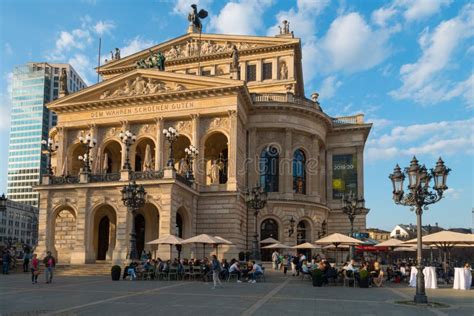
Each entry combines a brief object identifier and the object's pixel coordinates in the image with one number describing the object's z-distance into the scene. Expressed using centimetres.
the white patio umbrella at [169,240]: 2866
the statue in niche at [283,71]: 5138
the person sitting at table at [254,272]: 2577
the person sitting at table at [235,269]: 2602
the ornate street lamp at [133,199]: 2698
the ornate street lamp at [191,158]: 3856
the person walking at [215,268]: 2212
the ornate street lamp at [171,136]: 3353
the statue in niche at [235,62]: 4316
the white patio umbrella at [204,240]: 2842
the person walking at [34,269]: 2411
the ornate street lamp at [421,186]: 1739
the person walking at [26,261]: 3388
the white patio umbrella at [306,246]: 3375
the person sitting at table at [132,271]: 2630
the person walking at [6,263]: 3120
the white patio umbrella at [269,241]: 3981
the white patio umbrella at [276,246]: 3679
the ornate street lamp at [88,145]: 3510
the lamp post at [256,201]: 3225
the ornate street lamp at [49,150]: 3830
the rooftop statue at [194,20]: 5622
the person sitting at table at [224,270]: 2658
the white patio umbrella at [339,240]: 2766
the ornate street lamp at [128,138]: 3203
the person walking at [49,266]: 2423
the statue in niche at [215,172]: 4306
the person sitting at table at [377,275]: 2494
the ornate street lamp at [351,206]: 2972
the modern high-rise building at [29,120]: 13925
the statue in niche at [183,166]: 4341
